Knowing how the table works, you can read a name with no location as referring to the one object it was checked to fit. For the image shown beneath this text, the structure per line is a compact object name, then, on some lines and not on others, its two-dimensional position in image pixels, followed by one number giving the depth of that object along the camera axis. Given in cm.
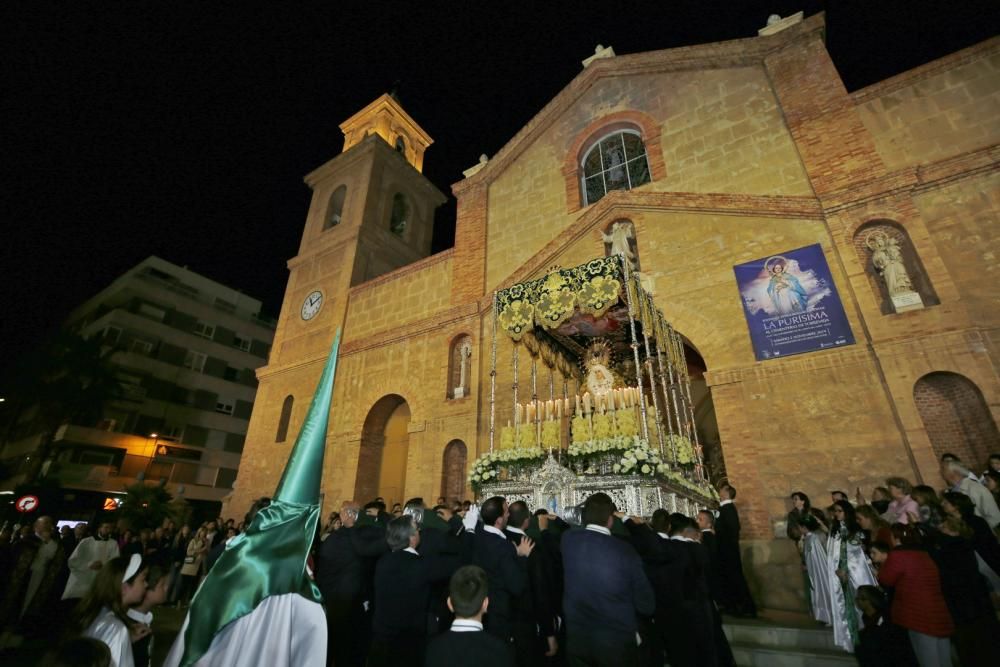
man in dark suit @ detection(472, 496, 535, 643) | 397
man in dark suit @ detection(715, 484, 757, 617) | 684
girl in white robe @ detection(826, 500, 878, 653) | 500
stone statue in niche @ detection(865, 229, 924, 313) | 877
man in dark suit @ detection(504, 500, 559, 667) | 424
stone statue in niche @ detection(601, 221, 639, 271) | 1242
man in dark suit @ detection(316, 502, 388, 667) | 448
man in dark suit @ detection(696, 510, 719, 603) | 580
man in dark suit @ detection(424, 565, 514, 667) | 229
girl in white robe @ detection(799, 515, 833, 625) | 584
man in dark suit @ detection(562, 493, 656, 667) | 351
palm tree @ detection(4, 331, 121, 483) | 2536
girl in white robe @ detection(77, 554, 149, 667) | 261
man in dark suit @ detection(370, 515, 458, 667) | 385
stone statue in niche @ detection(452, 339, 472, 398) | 1365
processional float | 802
